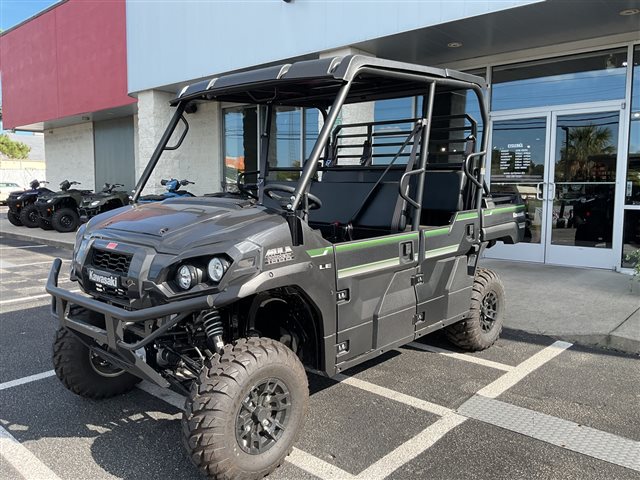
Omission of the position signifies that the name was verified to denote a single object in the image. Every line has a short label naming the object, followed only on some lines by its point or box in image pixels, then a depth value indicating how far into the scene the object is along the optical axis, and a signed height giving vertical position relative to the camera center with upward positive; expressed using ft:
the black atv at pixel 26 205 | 50.72 -2.29
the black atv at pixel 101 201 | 41.37 -1.59
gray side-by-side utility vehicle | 8.92 -1.75
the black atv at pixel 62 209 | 46.73 -2.41
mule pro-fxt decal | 9.30 -1.26
